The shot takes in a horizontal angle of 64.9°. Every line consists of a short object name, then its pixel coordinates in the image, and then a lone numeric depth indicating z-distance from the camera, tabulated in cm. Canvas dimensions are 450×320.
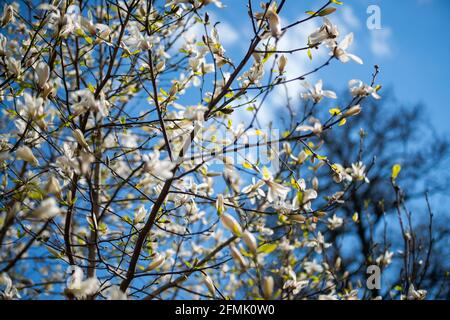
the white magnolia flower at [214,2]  138
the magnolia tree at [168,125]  119
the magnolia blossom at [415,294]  191
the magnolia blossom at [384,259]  244
